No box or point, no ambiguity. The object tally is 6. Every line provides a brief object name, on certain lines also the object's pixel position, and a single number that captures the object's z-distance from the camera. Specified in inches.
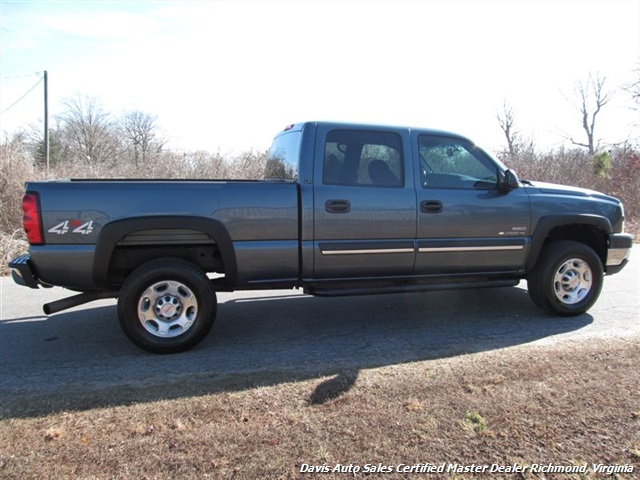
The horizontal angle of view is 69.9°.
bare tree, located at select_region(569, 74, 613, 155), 1641.2
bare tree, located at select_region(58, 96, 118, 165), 1835.6
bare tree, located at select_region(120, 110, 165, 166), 1856.5
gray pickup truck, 155.3
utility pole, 1120.2
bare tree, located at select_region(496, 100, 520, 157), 1569.9
